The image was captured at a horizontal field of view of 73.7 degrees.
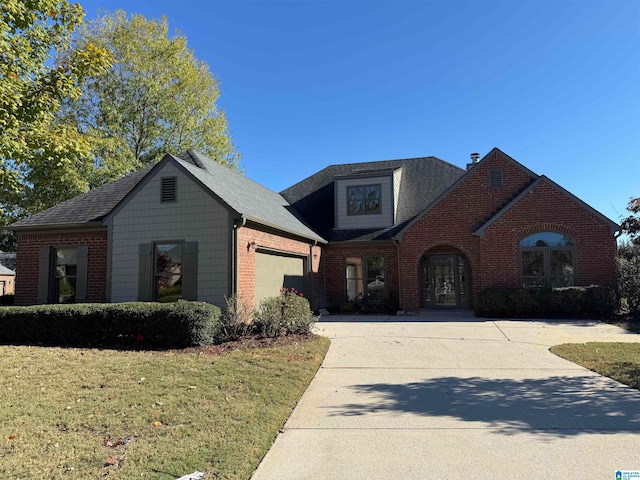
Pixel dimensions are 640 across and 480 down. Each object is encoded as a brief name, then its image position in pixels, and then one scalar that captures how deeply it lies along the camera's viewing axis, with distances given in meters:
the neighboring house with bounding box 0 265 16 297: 36.25
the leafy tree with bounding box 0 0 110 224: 7.44
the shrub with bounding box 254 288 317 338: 10.10
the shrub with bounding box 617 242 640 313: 14.02
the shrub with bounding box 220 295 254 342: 9.95
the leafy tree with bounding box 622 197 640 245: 14.70
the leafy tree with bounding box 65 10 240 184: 25.75
